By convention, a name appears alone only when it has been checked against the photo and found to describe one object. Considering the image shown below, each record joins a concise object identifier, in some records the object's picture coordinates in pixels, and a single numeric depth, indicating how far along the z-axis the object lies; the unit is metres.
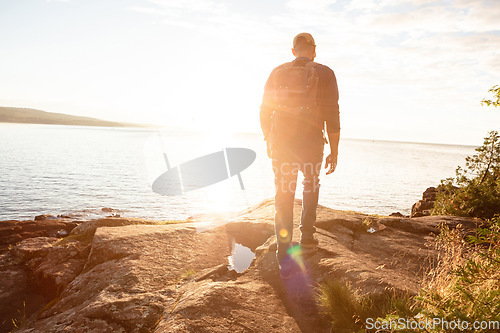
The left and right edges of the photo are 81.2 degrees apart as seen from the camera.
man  4.33
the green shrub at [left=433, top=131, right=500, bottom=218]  10.12
